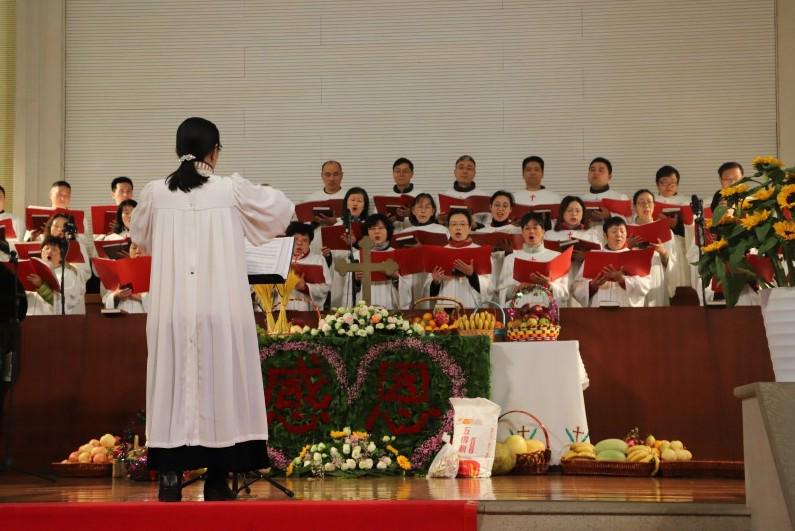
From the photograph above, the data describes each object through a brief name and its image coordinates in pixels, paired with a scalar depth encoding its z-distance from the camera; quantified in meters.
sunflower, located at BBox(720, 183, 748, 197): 4.23
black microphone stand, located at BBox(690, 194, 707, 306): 7.24
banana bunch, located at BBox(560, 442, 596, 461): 6.64
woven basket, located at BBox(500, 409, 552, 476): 6.64
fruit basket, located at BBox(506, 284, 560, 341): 7.13
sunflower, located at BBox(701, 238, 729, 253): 4.23
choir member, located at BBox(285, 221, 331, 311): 9.15
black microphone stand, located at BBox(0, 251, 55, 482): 6.58
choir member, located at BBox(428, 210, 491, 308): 8.91
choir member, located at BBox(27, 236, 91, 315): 9.19
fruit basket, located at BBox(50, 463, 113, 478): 7.05
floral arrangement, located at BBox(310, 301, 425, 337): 6.79
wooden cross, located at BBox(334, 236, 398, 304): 7.36
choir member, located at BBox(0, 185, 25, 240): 10.97
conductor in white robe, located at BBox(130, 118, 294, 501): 4.82
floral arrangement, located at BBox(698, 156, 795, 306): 4.05
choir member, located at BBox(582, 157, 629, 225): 10.55
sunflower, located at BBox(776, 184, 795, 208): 4.02
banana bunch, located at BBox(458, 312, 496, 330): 7.07
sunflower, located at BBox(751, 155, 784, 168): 4.13
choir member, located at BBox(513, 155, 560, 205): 10.70
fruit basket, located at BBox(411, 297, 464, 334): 7.08
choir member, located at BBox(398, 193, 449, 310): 9.34
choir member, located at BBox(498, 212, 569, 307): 9.09
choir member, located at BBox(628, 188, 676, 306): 9.35
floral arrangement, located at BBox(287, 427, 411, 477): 6.47
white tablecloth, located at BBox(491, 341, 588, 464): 6.97
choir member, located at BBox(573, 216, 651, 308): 8.80
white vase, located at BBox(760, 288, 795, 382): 3.93
